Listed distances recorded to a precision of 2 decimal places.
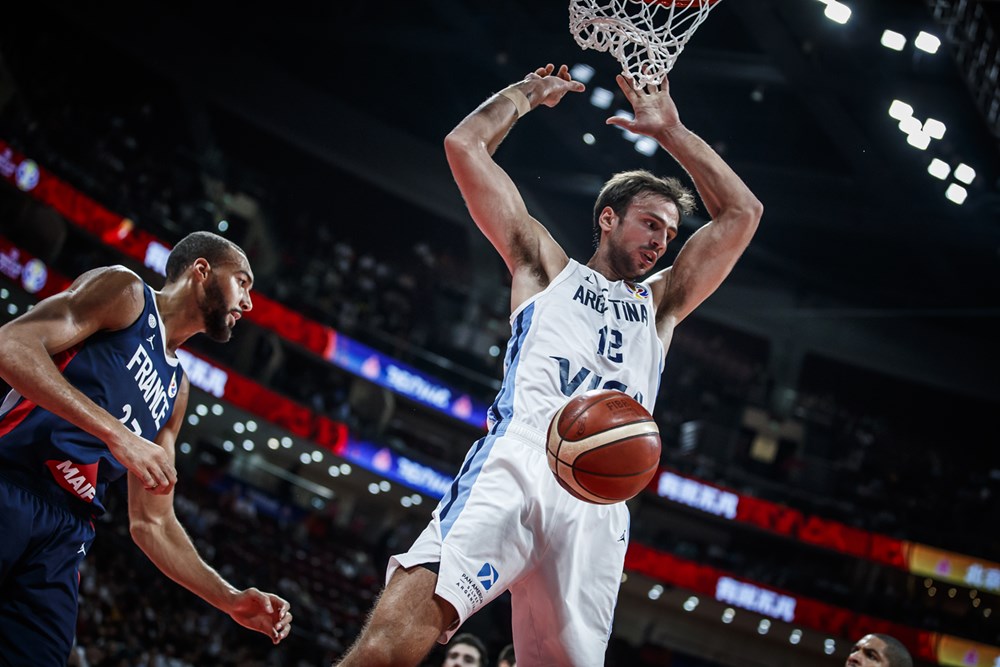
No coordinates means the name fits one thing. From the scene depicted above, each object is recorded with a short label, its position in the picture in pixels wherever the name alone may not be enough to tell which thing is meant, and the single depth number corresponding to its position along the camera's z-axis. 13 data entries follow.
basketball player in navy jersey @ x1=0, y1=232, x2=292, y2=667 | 3.02
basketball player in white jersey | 2.79
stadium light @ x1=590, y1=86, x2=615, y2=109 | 18.12
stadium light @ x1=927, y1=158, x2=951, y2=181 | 17.00
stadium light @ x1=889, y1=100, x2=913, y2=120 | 16.22
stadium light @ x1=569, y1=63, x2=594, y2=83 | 17.58
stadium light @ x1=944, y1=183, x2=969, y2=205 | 17.48
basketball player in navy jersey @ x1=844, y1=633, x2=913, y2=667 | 4.76
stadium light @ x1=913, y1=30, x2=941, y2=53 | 14.05
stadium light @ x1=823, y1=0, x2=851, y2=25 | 13.94
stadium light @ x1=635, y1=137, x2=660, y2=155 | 19.45
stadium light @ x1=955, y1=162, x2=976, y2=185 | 17.03
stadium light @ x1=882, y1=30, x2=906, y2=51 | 14.54
